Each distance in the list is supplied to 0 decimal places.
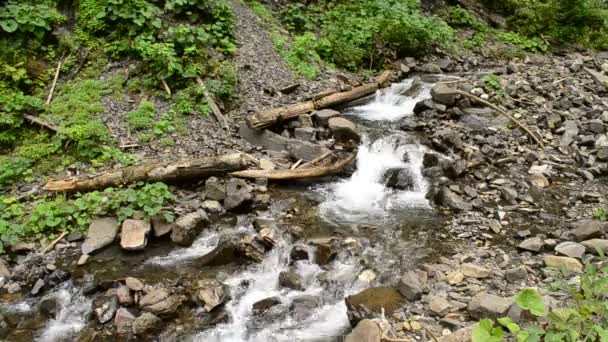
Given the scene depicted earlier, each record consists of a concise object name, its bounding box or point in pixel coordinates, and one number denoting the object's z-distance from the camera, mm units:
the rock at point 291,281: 5523
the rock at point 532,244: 5867
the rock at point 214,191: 6930
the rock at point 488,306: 4453
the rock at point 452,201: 7031
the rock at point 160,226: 6277
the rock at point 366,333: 4312
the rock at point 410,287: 5109
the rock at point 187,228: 6242
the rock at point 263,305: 5216
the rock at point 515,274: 5274
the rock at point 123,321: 4875
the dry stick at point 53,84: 8188
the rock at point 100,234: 6059
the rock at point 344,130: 8703
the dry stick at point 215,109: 8492
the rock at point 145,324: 4832
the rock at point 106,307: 5047
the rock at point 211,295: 5211
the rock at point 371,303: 4906
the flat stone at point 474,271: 5375
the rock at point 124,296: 5172
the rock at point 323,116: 9080
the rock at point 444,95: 9945
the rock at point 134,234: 6059
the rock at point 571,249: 5438
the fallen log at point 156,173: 6717
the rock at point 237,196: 6809
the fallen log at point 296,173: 7446
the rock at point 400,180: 7898
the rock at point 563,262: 5152
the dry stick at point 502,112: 8766
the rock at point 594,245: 5355
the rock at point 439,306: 4809
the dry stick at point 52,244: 6039
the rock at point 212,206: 6789
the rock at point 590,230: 5773
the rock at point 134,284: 5332
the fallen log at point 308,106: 8477
